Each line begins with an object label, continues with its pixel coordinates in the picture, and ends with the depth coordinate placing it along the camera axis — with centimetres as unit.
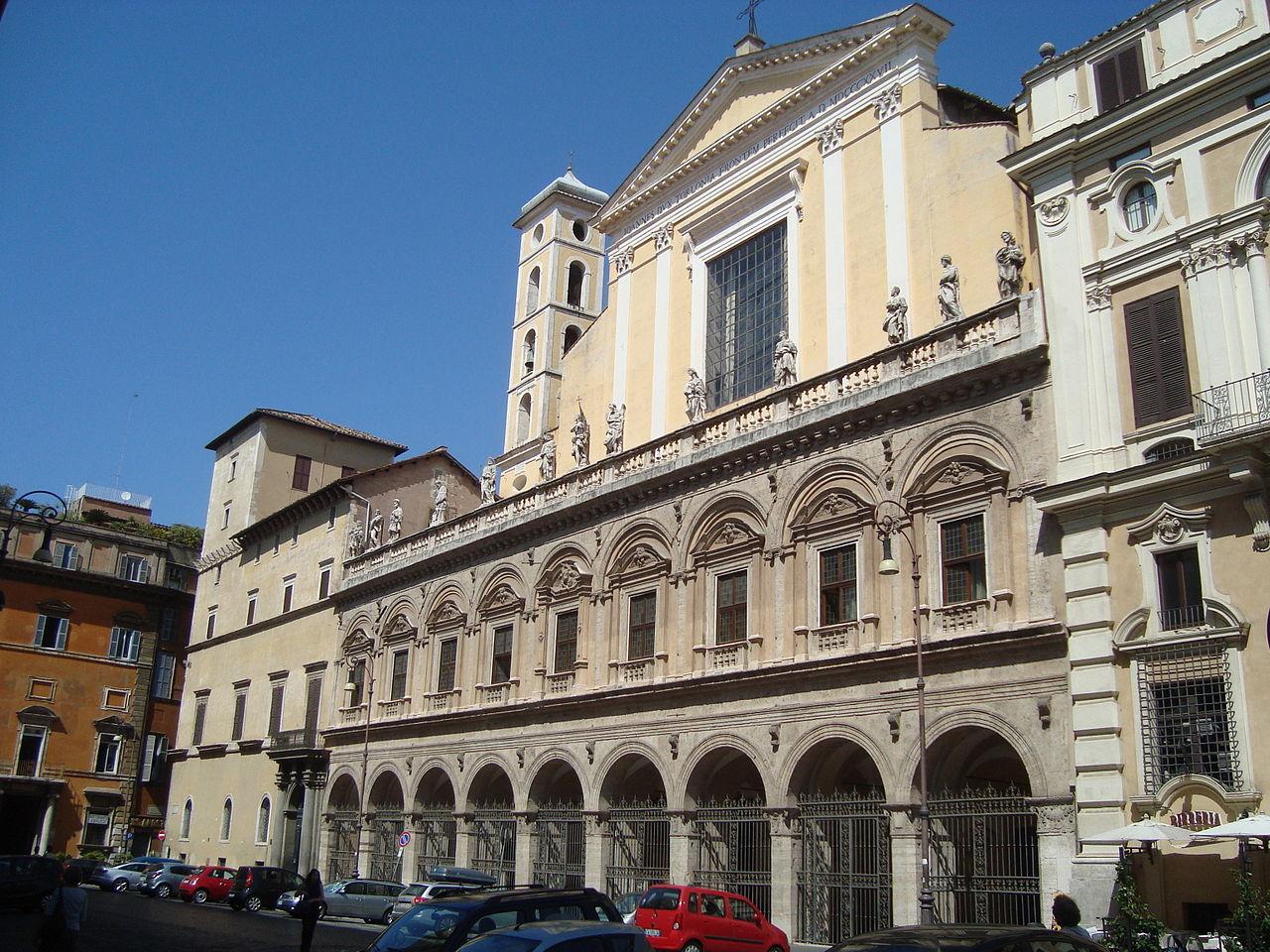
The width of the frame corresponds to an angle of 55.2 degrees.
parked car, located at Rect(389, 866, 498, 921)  2667
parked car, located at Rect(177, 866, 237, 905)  3716
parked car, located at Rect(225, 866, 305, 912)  3372
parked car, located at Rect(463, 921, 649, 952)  1099
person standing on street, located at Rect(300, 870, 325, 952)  1905
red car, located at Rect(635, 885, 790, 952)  1988
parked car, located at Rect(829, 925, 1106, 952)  952
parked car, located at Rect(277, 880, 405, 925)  3083
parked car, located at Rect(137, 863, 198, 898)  3944
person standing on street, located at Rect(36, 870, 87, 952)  1445
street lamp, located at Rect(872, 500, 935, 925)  2006
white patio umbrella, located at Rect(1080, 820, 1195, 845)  1703
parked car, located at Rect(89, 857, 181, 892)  4103
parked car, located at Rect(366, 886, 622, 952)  1293
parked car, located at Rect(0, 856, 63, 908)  3073
